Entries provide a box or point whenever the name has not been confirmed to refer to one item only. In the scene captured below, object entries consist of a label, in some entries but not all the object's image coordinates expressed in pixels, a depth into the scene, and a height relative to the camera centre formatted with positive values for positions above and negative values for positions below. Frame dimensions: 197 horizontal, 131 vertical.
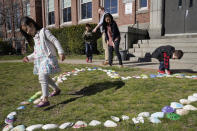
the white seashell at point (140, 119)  2.07 -0.81
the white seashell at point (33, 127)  2.09 -0.91
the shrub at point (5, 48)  18.86 +0.69
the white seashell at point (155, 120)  2.04 -0.81
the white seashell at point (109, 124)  2.03 -0.85
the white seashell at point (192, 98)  2.57 -0.69
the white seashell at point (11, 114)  2.50 -0.90
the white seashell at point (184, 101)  2.51 -0.71
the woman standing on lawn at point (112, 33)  5.55 +0.70
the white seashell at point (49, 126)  2.08 -0.90
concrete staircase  6.32 +0.21
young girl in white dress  2.78 +0.03
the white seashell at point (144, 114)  2.20 -0.79
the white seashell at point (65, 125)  2.07 -0.88
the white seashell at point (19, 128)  2.08 -0.92
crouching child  4.36 -0.04
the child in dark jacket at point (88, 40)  7.83 +0.64
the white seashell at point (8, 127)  2.13 -0.94
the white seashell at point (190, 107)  2.27 -0.74
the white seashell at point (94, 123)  2.09 -0.86
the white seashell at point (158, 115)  2.16 -0.79
